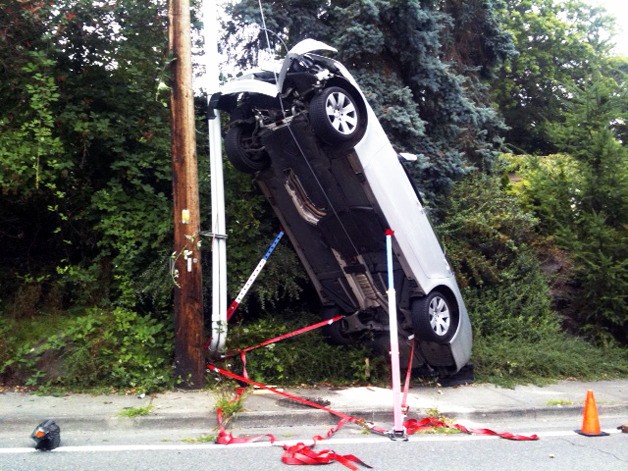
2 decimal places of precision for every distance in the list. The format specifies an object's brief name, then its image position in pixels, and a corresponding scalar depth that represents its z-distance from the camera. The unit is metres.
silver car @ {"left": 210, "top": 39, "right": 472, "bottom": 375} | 6.91
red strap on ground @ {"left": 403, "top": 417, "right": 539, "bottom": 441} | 6.44
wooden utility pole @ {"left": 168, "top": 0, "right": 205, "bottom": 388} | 7.48
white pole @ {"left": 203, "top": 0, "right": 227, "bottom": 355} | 7.65
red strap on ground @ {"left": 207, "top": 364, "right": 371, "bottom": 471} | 5.39
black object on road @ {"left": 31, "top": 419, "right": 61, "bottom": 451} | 5.47
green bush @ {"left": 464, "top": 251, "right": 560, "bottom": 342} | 10.02
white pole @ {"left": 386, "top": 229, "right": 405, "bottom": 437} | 6.20
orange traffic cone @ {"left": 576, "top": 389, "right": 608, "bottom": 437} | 6.73
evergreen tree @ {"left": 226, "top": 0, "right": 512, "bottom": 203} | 10.45
